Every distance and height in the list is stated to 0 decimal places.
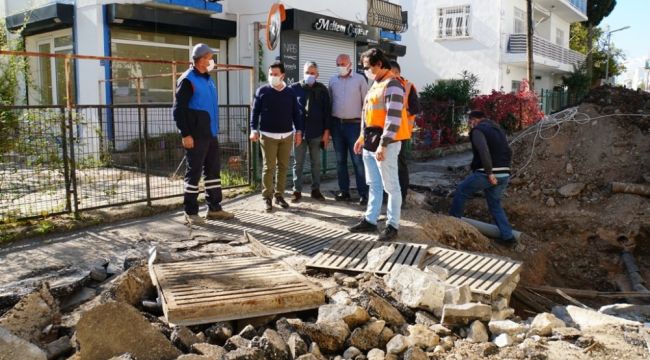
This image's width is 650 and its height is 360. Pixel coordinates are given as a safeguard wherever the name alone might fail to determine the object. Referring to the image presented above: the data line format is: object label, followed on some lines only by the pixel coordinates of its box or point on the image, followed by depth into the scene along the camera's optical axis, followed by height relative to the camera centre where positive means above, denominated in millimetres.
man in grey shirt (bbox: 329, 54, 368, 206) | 7922 +187
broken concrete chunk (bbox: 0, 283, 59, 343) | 3824 -1297
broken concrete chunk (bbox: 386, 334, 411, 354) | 3783 -1439
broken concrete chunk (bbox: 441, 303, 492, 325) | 4191 -1362
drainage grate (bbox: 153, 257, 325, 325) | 4027 -1248
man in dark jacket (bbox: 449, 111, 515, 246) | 7129 -467
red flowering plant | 17734 +468
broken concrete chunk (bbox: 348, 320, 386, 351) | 3891 -1426
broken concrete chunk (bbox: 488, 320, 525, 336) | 4090 -1437
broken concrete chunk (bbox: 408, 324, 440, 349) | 3914 -1437
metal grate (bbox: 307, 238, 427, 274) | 5285 -1255
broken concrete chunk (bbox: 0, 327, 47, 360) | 3289 -1282
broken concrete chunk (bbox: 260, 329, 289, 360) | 3480 -1353
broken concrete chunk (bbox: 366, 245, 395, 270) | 5293 -1228
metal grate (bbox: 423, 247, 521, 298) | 4877 -1310
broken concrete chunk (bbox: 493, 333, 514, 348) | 3958 -1476
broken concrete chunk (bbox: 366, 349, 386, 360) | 3719 -1479
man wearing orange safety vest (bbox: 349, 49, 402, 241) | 5965 -112
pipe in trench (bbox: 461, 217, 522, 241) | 7875 -1442
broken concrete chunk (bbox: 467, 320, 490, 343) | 4043 -1461
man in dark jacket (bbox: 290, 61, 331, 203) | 8055 +122
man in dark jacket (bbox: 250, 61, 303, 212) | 7512 -28
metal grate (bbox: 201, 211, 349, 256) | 6133 -1240
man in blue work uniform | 6594 -50
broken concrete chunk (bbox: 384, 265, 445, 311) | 4379 -1263
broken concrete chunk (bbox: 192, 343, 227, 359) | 3478 -1367
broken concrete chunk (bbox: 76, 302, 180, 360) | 3518 -1297
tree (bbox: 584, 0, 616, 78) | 43938 +8561
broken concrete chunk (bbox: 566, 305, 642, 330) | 4445 -1536
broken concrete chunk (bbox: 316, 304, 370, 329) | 4004 -1326
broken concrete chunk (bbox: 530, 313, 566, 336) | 4121 -1431
